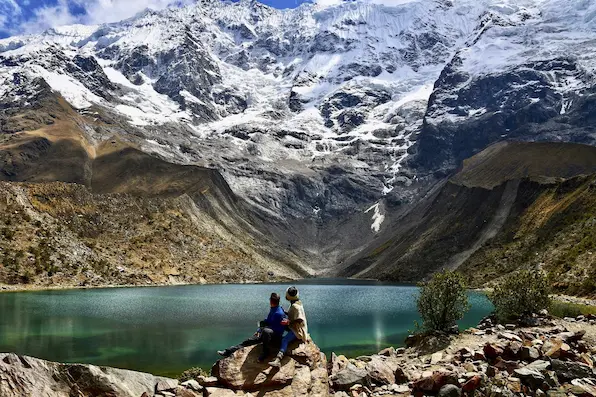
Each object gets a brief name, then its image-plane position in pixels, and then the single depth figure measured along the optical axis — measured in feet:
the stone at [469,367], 69.21
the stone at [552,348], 69.10
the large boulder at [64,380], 49.32
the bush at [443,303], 118.01
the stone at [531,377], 58.54
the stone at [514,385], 58.03
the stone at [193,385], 55.09
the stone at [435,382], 59.93
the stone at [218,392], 52.06
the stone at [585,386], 54.60
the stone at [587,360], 66.27
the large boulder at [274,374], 53.57
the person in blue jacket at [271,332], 56.44
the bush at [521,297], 129.49
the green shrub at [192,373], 85.76
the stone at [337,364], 69.87
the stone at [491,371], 63.27
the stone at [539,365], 62.39
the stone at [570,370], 61.21
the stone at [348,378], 63.67
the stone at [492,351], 74.69
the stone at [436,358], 81.91
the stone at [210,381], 54.29
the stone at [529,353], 70.13
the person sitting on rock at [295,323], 58.80
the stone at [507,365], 66.13
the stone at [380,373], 66.90
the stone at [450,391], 57.67
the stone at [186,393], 53.01
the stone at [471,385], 58.03
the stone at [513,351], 72.49
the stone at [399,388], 62.69
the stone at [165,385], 56.40
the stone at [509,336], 90.27
